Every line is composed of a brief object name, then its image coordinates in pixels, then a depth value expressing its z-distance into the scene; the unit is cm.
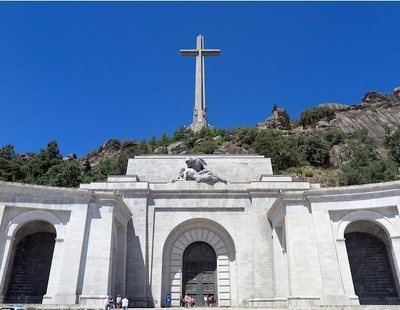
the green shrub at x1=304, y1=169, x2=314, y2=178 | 4950
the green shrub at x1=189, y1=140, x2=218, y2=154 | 5274
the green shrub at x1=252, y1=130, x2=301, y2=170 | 5216
